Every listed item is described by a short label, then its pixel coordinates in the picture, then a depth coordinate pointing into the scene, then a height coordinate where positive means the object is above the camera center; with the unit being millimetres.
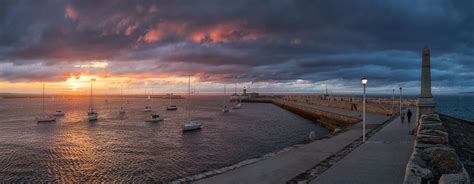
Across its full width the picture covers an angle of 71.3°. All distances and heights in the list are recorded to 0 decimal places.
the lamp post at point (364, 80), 17723 +597
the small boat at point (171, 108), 105250 -4958
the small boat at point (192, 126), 42419 -4476
